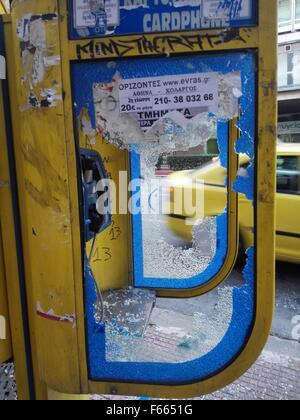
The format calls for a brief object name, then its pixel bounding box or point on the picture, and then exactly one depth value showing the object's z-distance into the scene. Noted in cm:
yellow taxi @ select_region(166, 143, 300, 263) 394
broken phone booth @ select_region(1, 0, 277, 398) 116
